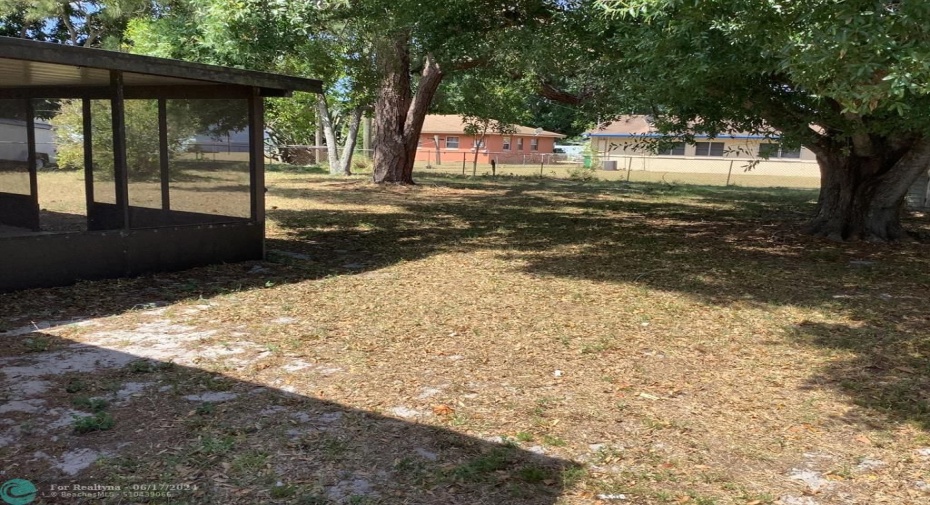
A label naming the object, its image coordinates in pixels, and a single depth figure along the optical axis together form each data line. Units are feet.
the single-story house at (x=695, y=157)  130.00
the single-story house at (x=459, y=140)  167.22
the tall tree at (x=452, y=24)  34.01
